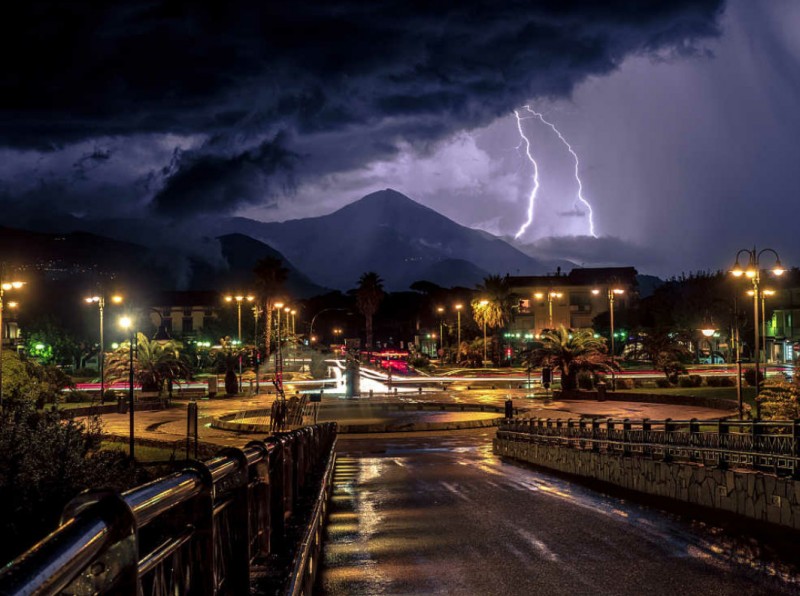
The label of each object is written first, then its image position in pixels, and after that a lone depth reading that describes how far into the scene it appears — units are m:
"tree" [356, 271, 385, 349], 148.75
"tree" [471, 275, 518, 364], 109.69
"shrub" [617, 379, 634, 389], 60.56
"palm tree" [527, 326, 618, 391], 57.22
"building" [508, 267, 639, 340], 133.38
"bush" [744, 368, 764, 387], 54.28
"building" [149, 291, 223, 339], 168.25
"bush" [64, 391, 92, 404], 57.47
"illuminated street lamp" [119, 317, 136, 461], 35.97
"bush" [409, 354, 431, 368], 98.12
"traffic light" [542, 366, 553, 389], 57.33
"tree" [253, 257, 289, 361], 106.06
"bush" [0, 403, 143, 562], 11.24
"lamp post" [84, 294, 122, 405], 47.00
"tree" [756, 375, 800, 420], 25.34
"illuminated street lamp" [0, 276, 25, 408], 29.58
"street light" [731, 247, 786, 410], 29.48
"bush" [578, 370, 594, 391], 59.62
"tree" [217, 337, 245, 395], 63.56
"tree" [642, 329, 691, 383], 61.97
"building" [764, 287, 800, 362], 102.06
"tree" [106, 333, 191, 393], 60.44
